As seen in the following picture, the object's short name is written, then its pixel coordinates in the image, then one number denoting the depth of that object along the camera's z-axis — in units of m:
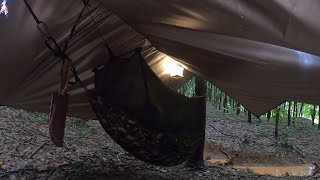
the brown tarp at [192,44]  1.65
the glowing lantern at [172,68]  3.94
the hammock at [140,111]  2.86
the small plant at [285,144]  7.70
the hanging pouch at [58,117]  2.37
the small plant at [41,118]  6.27
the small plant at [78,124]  6.58
